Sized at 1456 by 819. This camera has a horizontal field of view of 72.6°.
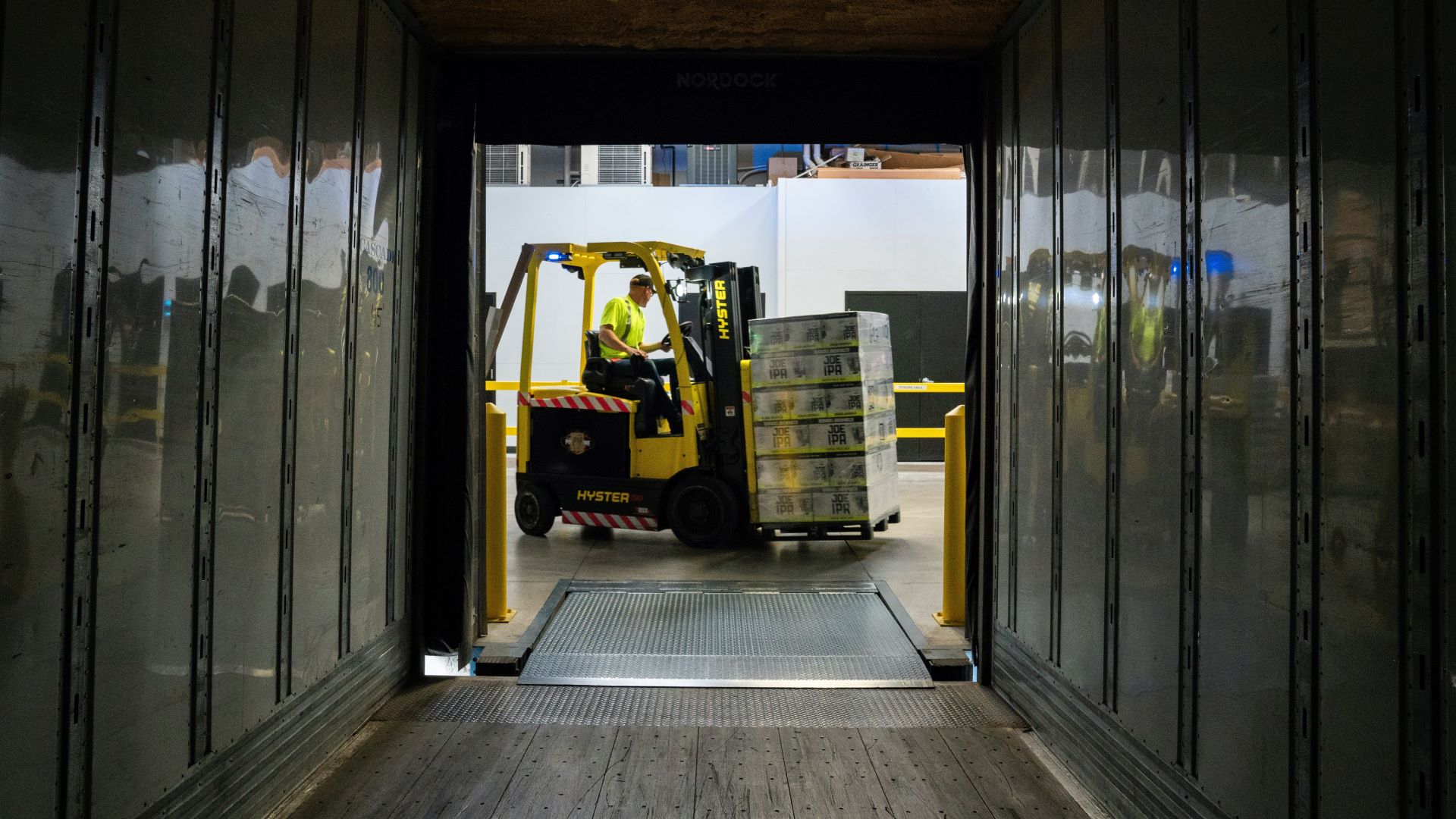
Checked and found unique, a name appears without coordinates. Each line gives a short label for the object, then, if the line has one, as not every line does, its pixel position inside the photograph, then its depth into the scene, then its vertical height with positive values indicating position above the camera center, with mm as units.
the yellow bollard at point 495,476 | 5797 -246
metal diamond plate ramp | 5039 -1173
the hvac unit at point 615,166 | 15406 +4217
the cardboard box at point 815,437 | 8219 +19
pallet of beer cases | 8203 +137
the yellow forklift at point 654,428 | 8586 +71
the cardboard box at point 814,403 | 8188 +304
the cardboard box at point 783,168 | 16016 +4382
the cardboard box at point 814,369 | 8172 +591
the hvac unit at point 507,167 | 15445 +4185
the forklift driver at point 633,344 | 8766 +824
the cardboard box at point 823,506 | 8320 -568
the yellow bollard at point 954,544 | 5980 -627
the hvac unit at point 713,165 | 16078 +4433
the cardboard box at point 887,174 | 14711 +3971
